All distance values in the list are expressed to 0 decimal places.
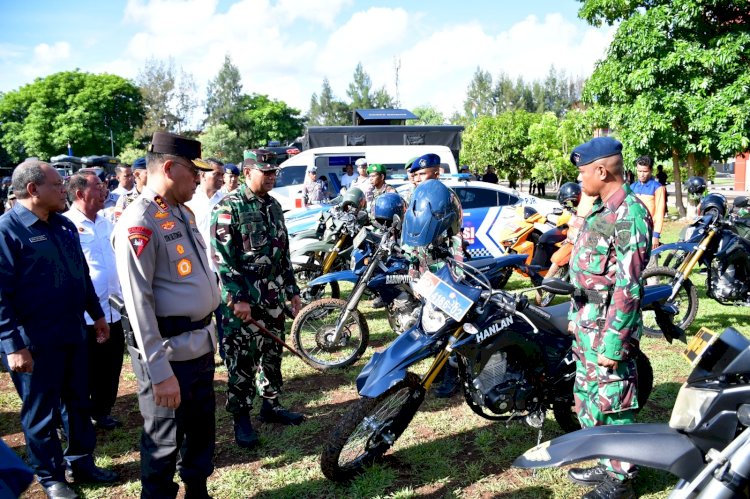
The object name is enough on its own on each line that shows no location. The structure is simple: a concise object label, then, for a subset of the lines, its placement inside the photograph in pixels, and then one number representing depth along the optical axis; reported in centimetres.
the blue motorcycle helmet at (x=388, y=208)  553
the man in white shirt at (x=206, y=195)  608
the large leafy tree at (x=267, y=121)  6234
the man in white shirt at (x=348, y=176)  1350
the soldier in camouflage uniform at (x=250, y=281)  385
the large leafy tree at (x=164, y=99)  5509
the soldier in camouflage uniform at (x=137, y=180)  614
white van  1416
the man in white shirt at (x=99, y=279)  421
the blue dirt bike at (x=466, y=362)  316
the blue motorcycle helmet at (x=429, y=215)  395
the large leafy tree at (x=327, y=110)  7862
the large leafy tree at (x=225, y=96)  6319
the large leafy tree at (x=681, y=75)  1379
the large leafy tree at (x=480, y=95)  7838
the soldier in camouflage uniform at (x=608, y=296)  287
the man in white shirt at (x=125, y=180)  823
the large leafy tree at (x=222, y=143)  5034
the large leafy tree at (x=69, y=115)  5003
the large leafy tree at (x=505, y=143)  2702
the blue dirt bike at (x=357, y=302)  530
